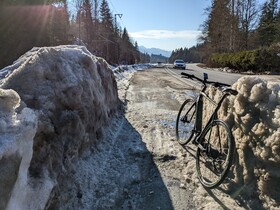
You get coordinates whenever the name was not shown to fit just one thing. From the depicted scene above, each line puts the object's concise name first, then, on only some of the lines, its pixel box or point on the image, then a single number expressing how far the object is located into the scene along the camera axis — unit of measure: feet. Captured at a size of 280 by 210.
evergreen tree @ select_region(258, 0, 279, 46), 121.31
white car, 97.24
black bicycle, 8.17
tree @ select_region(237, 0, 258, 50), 95.44
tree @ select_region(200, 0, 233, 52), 105.66
